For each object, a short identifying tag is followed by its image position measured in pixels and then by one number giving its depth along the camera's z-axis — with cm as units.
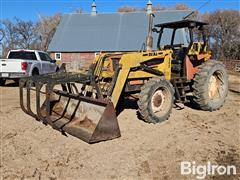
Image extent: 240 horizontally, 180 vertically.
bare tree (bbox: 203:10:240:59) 2509
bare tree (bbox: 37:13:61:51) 3071
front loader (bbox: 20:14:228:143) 395
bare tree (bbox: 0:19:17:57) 3190
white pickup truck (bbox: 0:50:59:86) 902
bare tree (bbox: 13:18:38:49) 3239
